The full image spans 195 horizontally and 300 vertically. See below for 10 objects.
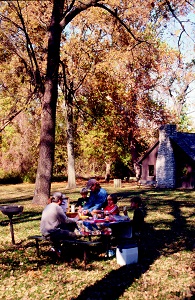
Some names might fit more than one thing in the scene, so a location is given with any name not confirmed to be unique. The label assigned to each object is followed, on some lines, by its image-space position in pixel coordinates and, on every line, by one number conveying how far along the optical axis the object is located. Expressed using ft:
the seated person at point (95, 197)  35.06
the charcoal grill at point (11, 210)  31.86
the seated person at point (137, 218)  31.48
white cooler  27.73
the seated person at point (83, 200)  37.50
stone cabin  109.20
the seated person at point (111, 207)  32.09
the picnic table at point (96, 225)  28.78
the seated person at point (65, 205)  38.81
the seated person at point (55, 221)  28.43
